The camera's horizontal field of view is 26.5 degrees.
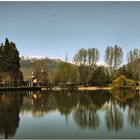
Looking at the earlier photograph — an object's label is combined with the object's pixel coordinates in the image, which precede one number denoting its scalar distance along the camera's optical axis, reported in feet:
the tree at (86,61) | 204.58
